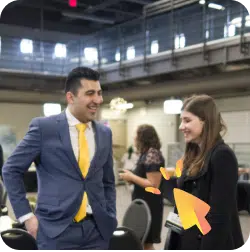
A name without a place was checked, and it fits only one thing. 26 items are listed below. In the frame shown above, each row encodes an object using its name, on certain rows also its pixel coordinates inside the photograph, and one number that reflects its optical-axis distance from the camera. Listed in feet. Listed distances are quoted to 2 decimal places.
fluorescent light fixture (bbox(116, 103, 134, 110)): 33.17
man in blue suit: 5.96
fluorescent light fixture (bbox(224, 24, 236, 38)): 23.39
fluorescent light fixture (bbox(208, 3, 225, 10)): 25.48
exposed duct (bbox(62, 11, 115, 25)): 41.45
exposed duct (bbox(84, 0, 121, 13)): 41.15
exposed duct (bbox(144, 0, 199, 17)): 31.94
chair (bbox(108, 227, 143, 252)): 5.60
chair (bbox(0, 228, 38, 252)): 5.70
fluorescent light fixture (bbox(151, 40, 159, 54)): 30.05
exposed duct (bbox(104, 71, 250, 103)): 22.85
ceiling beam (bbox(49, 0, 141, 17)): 41.95
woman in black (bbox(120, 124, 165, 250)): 11.10
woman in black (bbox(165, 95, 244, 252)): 4.83
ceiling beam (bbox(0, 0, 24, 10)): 23.84
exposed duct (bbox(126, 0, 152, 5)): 40.73
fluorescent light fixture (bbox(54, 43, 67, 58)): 38.24
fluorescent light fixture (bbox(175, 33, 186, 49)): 27.54
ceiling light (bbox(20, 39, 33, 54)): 35.94
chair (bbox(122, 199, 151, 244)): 8.85
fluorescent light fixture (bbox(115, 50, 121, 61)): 32.89
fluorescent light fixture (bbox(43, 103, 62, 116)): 32.16
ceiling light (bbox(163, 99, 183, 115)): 26.43
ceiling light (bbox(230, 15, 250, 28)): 21.84
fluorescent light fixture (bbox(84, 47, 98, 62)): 36.44
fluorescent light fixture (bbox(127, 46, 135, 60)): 32.31
